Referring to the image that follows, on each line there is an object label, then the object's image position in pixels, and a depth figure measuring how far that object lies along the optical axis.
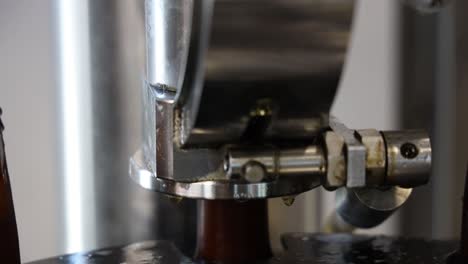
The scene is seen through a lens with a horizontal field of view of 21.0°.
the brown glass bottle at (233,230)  0.49
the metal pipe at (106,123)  0.59
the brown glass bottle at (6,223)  0.48
